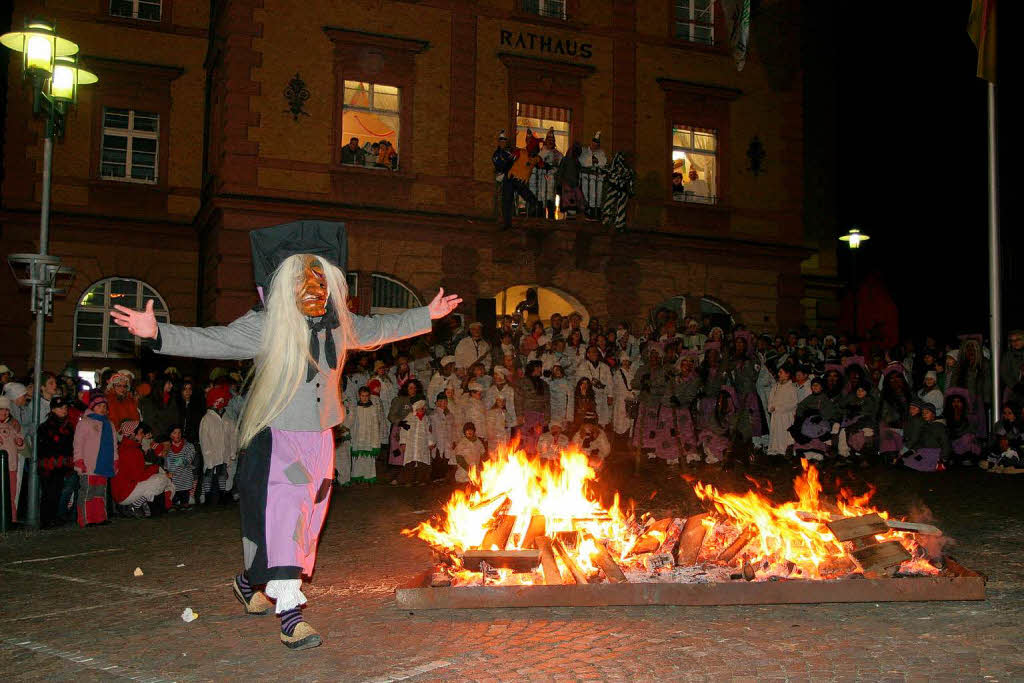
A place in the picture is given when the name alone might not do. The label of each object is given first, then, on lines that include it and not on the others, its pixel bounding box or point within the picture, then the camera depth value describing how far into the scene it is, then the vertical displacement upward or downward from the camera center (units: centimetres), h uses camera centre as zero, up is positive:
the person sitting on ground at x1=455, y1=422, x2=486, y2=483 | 1388 -90
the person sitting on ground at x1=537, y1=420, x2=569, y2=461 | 1425 -77
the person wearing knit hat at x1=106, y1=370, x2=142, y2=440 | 1234 -22
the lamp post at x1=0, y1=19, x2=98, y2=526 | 1103 +325
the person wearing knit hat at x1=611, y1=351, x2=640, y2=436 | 1588 -13
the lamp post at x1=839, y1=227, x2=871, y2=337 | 2334 +377
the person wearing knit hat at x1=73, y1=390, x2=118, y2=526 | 1091 -89
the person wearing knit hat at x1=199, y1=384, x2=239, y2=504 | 1235 -80
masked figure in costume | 534 -1
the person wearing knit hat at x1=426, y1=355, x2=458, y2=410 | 1480 +11
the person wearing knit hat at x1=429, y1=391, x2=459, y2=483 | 1419 -65
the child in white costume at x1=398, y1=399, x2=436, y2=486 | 1402 -82
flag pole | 1403 +207
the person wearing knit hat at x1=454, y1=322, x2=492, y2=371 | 1683 +68
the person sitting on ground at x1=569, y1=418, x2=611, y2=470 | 1412 -75
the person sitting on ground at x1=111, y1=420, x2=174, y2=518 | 1151 -119
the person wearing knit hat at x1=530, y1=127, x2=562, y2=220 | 2083 +452
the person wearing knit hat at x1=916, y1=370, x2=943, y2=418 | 1477 +9
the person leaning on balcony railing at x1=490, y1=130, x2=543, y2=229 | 1980 +445
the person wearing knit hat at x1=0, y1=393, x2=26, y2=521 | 1079 -71
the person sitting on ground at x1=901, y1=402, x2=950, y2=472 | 1373 -68
